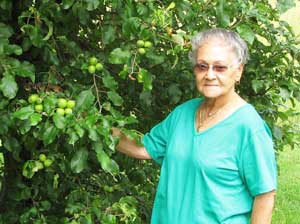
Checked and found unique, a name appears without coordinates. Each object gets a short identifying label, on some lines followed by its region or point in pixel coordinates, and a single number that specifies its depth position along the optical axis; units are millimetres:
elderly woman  2217
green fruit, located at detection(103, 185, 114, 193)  2812
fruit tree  2148
